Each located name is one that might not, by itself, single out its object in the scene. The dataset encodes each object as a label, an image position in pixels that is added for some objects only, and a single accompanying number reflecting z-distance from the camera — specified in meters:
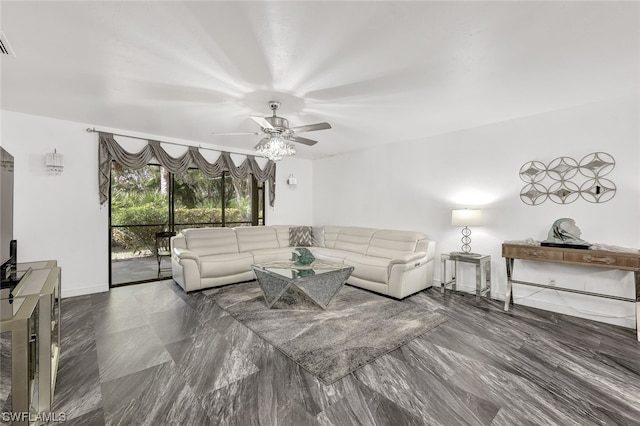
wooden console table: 2.74
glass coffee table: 3.29
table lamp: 3.84
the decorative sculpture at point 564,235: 3.07
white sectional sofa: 3.99
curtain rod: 4.06
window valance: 4.16
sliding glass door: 4.72
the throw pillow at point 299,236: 5.73
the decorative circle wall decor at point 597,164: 3.13
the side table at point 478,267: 3.80
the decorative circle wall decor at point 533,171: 3.57
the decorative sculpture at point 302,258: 3.85
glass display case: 1.35
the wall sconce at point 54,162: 3.72
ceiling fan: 2.96
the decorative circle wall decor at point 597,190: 3.13
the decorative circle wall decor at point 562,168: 3.35
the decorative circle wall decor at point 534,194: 3.57
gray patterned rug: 2.35
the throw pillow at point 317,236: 5.73
